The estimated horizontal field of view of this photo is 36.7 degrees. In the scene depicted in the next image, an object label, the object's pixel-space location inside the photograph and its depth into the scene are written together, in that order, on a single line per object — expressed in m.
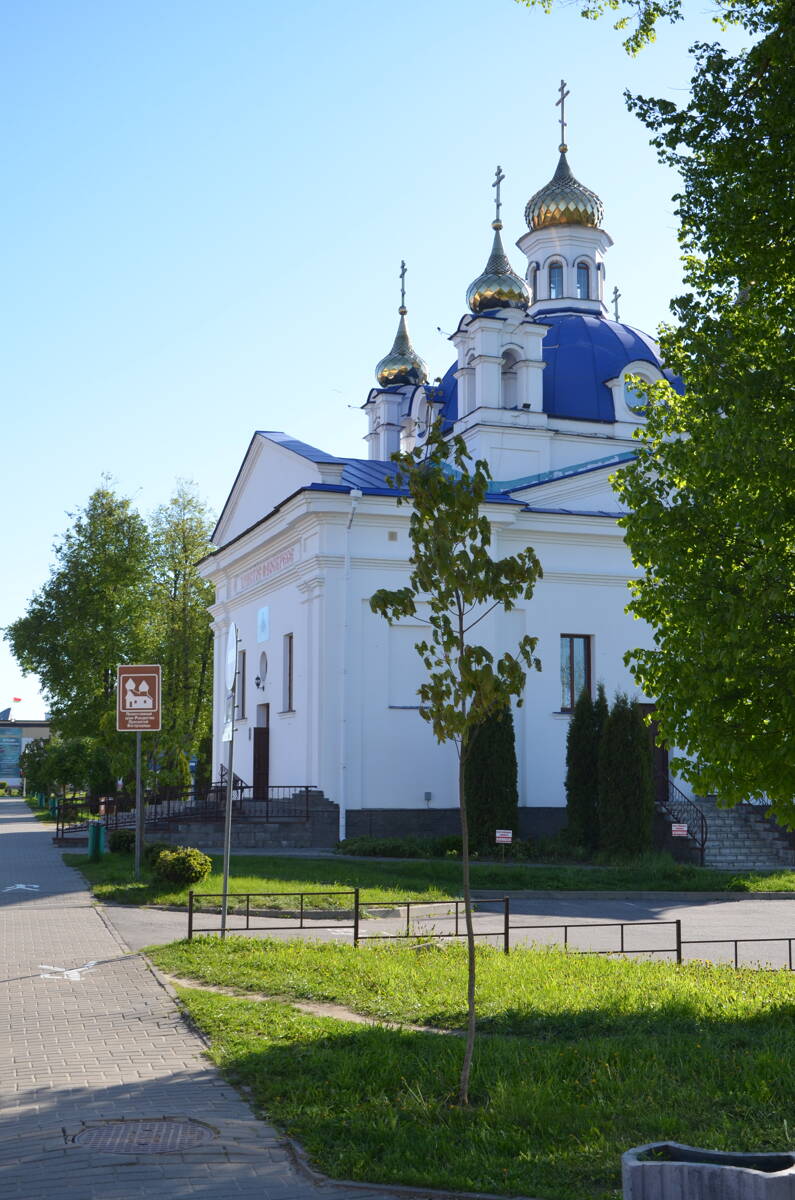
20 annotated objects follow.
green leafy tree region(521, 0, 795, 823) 10.42
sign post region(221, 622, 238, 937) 13.36
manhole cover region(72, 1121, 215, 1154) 6.15
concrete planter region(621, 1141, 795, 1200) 4.21
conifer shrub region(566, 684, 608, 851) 26.84
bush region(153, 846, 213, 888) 18.17
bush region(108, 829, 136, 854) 25.64
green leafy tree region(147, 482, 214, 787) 50.62
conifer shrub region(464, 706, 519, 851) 26.83
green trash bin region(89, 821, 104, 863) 24.91
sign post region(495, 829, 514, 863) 24.44
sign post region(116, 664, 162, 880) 18.47
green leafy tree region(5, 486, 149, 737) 50.84
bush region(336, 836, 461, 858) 25.77
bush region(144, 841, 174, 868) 19.36
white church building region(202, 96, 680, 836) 29.16
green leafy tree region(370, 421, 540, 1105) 7.62
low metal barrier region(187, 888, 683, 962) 13.09
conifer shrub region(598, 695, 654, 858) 25.72
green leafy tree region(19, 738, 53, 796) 53.99
